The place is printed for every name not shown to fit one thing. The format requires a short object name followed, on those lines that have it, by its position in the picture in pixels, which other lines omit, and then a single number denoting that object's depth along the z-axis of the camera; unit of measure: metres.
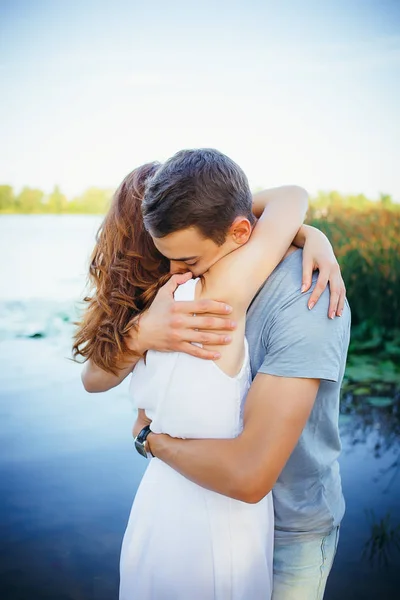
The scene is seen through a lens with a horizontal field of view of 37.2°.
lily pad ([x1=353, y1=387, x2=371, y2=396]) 4.53
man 1.16
